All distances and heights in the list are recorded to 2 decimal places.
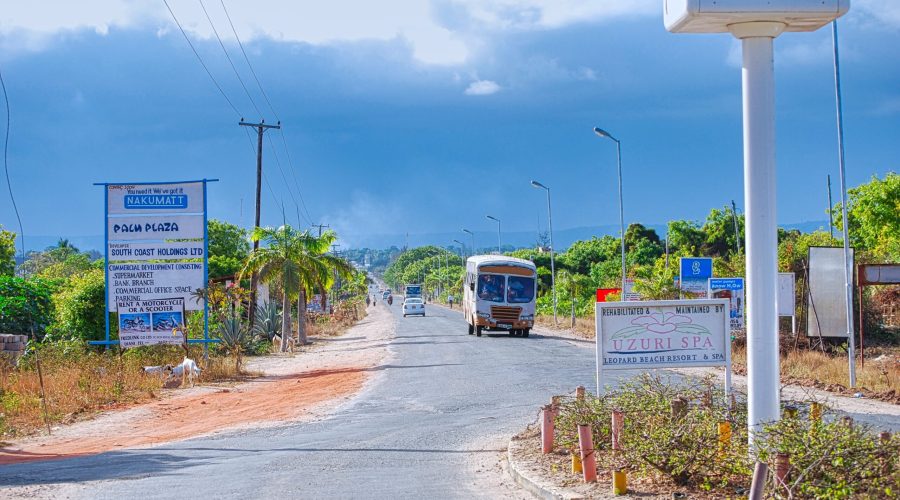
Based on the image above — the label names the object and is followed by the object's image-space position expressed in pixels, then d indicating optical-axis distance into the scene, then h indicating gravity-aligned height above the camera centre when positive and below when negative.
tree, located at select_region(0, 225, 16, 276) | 51.12 +2.73
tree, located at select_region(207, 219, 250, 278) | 68.81 +4.44
